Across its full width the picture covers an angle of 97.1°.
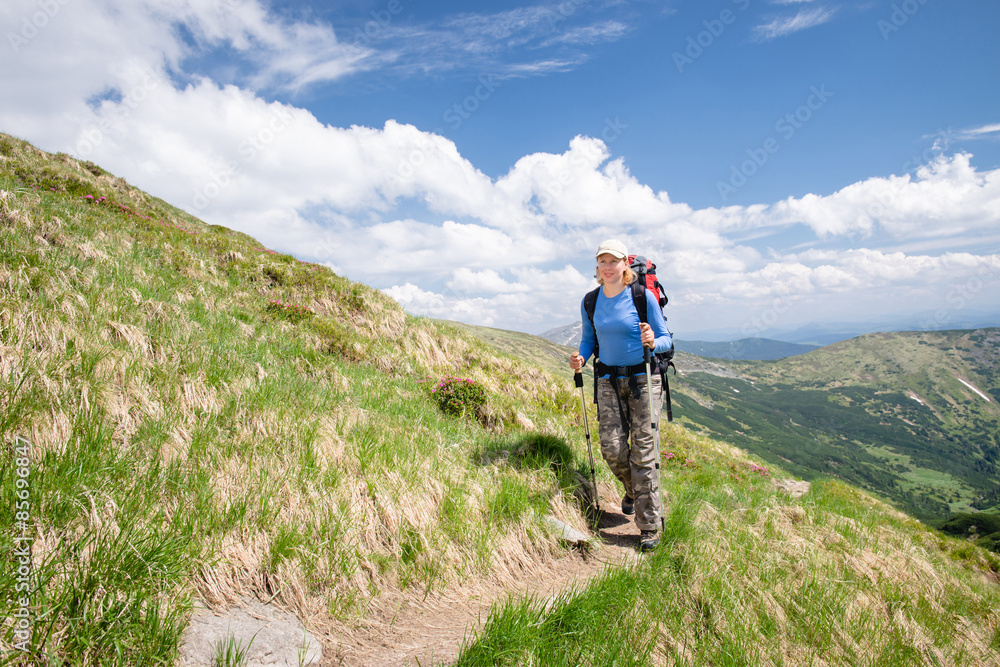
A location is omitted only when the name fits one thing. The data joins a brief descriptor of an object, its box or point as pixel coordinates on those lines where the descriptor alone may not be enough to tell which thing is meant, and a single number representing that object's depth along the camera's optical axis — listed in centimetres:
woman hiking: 608
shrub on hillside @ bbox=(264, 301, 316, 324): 1160
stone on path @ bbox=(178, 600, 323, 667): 299
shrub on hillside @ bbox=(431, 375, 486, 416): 993
